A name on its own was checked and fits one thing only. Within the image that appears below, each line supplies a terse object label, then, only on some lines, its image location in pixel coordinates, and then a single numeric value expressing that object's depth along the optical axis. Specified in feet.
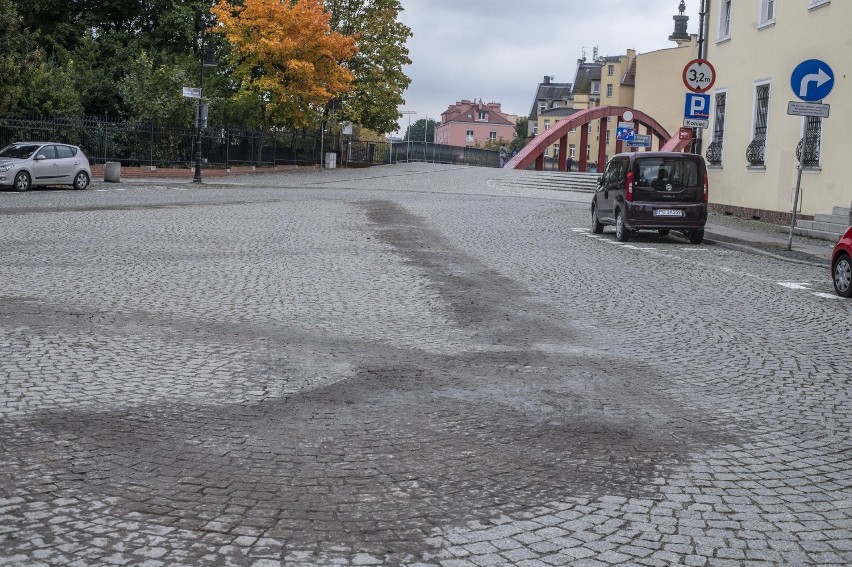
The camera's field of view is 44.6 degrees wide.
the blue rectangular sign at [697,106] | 77.47
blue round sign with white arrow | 57.41
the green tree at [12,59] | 120.88
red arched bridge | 189.16
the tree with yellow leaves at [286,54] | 160.15
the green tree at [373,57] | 188.96
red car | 41.39
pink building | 613.52
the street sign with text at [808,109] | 58.90
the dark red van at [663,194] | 65.87
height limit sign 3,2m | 76.20
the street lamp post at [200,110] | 131.23
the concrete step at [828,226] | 69.62
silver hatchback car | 98.84
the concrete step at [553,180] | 159.12
